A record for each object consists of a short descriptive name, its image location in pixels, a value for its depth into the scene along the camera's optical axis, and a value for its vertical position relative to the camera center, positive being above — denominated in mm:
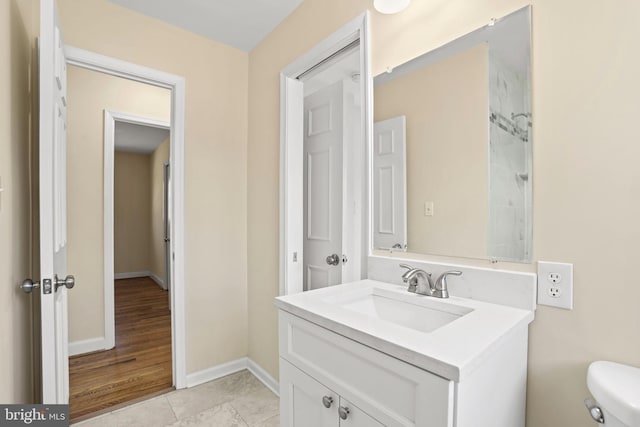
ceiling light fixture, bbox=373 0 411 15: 1284 +842
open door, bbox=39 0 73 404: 1196 +52
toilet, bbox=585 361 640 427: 644 -397
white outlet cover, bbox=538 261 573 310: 900 -211
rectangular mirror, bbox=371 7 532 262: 1008 +233
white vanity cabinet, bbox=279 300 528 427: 677 -434
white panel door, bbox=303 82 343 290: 2094 +179
